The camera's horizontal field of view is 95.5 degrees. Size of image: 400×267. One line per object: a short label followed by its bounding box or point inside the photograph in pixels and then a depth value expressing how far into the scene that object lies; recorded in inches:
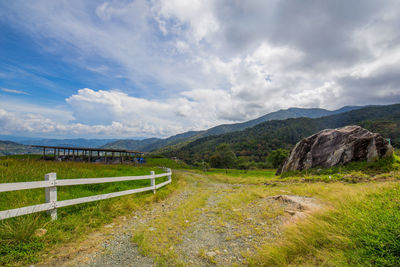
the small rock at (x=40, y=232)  139.2
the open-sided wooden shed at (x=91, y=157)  1426.2
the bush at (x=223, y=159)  2261.3
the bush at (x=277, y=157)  1970.1
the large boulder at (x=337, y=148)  474.6
